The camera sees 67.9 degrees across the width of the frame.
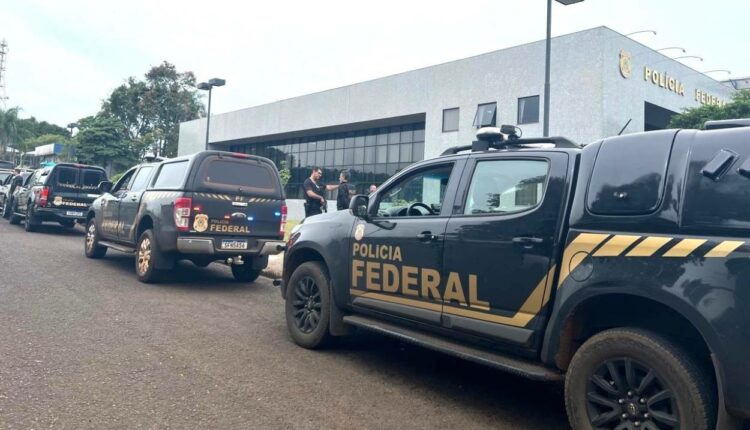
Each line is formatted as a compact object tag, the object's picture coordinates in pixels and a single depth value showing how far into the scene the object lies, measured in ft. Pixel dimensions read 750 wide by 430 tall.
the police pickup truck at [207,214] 25.79
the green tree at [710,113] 68.03
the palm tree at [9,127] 197.47
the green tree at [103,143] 142.41
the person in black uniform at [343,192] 37.73
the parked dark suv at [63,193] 48.60
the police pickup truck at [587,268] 9.20
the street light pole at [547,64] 35.58
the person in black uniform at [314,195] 37.06
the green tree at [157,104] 177.37
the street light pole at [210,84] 70.49
